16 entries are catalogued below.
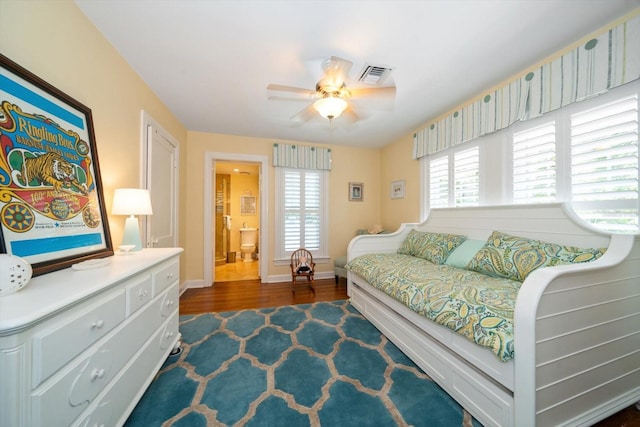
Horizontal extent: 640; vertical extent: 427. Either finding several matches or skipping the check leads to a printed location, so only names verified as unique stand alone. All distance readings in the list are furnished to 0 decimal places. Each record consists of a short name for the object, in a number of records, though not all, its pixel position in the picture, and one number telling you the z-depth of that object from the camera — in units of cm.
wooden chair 337
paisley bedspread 114
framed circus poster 98
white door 233
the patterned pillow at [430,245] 241
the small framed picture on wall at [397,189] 367
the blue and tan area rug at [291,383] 125
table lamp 164
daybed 103
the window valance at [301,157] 376
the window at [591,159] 146
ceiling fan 177
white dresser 64
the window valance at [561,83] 143
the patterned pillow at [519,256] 150
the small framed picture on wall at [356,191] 423
